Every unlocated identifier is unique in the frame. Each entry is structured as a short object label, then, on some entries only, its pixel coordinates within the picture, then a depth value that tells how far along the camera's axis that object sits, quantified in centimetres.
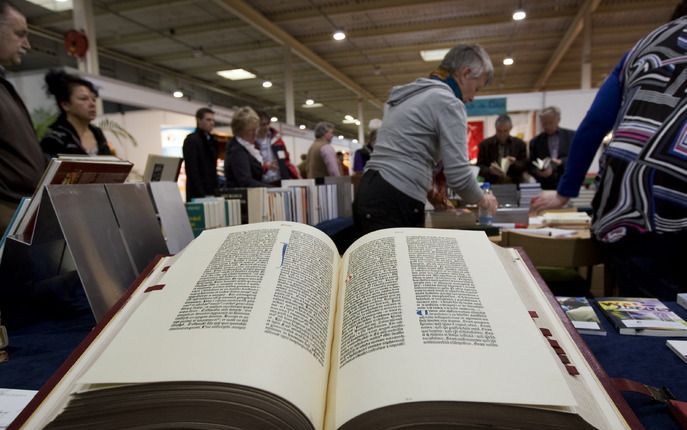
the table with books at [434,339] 39
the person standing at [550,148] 354
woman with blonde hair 293
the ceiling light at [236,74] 1058
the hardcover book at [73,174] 71
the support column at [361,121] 1367
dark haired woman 203
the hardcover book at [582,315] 70
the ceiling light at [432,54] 902
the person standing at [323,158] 406
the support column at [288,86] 833
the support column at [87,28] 475
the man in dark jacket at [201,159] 323
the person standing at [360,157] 488
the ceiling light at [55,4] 590
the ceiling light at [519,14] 663
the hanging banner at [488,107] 576
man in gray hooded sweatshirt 159
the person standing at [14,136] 133
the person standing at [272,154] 371
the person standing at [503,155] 371
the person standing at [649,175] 96
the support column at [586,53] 723
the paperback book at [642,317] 68
